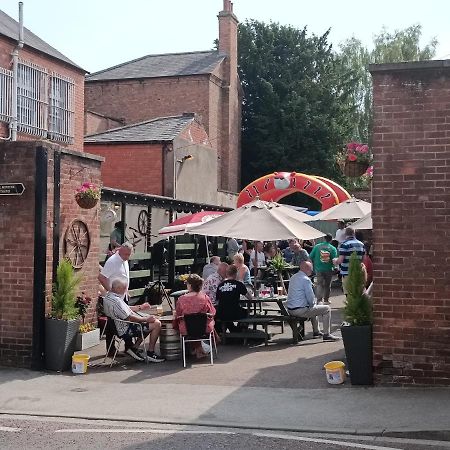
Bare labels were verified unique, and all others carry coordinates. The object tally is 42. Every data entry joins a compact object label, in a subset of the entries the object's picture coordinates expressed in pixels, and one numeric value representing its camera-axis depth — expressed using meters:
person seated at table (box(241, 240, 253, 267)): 19.03
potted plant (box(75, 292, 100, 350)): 10.55
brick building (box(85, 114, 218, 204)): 23.09
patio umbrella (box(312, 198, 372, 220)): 17.16
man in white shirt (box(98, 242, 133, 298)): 11.04
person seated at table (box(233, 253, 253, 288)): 13.32
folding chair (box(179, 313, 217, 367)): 10.00
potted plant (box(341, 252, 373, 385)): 8.34
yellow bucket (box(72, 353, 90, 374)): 9.45
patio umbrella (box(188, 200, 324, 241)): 11.26
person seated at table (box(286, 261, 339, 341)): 11.22
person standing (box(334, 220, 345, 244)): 17.67
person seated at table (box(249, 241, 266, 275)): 16.82
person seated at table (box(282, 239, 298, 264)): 19.43
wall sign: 9.70
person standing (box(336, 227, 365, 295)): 15.20
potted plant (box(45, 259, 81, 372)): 9.72
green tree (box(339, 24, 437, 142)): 42.62
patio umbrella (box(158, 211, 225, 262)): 14.71
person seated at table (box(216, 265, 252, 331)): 11.33
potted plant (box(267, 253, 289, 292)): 15.05
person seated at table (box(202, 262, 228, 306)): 11.95
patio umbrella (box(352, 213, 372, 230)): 14.15
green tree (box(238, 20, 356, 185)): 38.50
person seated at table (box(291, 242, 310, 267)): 16.33
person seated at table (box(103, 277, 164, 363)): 9.88
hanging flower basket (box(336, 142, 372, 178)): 9.80
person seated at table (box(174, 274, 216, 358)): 10.03
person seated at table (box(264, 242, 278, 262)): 19.43
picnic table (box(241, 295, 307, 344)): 11.14
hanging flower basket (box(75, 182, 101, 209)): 10.55
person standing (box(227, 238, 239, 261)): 20.28
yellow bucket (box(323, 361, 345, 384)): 8.45
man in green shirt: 14.17
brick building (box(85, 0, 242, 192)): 34.09
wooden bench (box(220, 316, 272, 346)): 11.14
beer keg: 10.31
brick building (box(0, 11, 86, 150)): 19.43
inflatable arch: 21.66
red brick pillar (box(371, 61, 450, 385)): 8.06
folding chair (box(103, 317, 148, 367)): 9.91
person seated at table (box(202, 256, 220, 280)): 13.68
